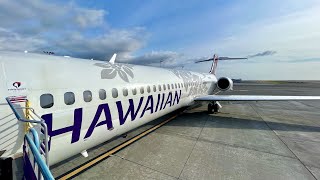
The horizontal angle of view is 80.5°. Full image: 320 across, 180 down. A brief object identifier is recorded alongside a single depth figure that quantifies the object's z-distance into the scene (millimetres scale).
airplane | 3477
